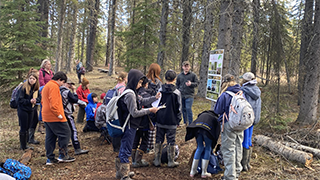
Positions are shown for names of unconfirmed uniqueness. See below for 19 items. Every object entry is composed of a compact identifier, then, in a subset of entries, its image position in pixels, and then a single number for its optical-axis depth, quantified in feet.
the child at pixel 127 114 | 11.96
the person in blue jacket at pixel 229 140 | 12.40
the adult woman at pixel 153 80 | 17.19
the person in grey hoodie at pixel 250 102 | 14.43
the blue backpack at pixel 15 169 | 11.82
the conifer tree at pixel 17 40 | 31.50
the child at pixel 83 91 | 25.41
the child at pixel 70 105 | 15.97
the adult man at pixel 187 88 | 22.30
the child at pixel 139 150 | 15.01
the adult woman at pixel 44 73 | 22.49
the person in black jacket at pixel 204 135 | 13.14
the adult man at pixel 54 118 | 14.65
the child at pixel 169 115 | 14.57
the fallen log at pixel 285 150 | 15.48
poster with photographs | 17.34
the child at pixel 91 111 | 23.17
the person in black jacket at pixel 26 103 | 17.73
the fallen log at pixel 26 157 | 15.55
